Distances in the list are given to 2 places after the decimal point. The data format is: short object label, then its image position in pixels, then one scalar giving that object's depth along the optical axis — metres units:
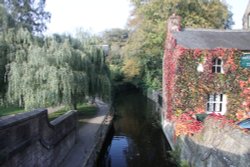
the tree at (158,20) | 20.37
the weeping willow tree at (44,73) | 10.62
